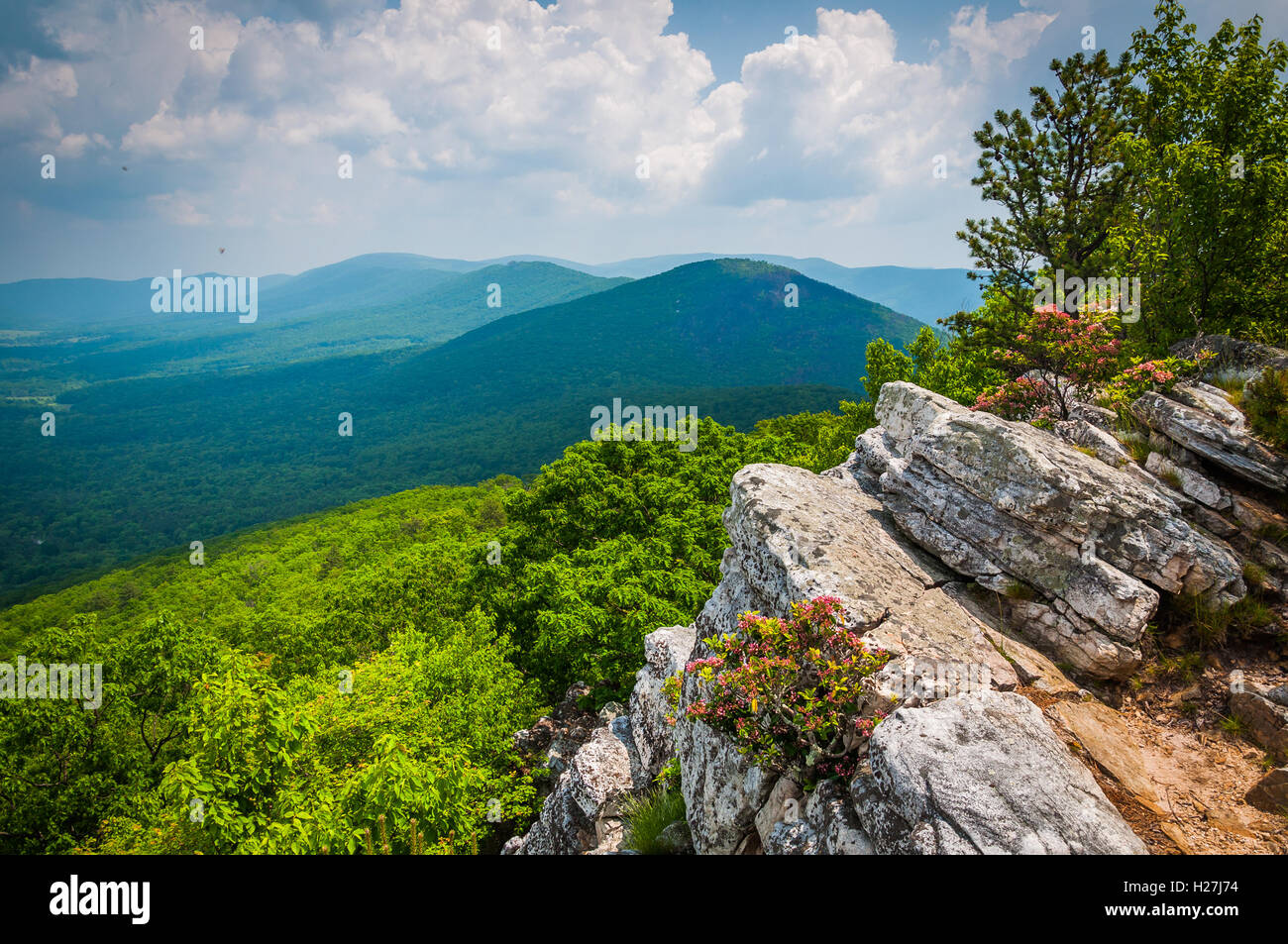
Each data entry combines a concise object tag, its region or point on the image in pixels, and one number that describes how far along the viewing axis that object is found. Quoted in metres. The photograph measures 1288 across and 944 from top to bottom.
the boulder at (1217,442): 9.59
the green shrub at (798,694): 7.03
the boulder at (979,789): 5.48
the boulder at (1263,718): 7.25
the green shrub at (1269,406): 9.63
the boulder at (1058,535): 8.74
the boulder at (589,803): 10.95
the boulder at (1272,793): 6.39
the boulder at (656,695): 11.74
